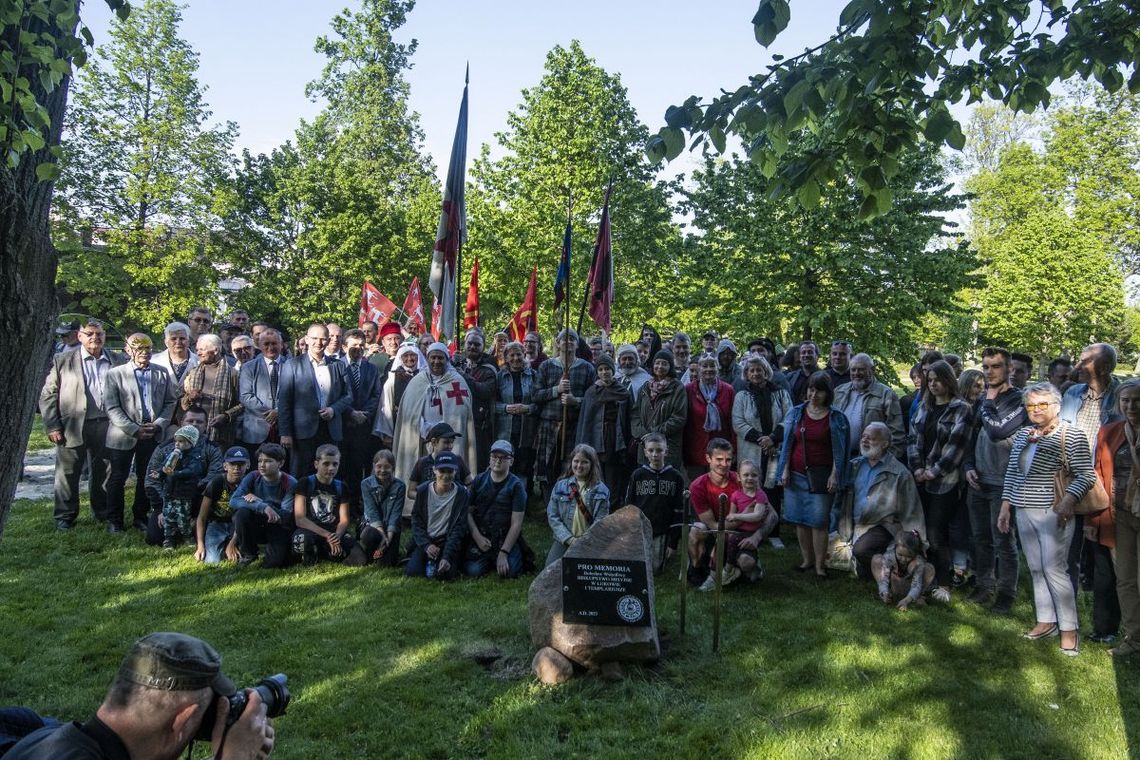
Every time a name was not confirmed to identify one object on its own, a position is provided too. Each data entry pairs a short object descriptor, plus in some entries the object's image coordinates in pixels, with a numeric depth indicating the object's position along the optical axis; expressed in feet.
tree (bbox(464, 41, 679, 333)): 77.92
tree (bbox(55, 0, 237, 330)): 76.38
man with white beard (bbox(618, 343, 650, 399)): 29.20
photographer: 6.65
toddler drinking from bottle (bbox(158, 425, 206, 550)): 24.77
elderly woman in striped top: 17.63
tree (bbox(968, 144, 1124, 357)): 80.12
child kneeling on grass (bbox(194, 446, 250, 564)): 23.99
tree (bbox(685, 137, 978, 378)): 55.06
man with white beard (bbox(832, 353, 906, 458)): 24.36
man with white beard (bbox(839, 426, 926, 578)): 21.98
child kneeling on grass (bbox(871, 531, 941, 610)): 21.18
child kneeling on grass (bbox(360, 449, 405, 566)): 24.11
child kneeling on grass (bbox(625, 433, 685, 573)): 23.58
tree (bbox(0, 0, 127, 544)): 8.51
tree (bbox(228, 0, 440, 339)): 87.30
